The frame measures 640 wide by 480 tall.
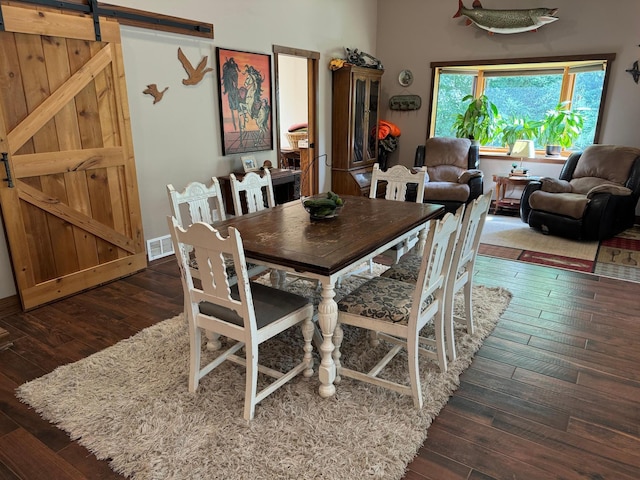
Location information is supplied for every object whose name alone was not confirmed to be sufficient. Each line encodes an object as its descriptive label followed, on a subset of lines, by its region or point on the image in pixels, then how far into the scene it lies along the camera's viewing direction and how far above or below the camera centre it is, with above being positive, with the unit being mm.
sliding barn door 2951 -269
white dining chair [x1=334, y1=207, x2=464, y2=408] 1981 -885
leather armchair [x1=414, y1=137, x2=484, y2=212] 5547 -691
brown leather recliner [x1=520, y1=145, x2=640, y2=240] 4676 -846
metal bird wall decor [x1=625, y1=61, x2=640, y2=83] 5324 +532
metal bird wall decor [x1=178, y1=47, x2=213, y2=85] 4103 +433
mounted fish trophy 5582 +1246
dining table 2002 -608
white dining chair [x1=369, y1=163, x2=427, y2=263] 3490 -512
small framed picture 4781 -495
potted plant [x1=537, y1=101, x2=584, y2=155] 5977 -131
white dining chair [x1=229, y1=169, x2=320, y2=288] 3131 -556
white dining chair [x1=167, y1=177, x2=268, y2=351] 2600 -561
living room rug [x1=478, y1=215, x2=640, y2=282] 4031 -1315
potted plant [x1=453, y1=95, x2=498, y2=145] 6297 -43
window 5852 +411
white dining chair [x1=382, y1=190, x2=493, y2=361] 2312 -878
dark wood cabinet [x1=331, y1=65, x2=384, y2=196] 6051 -123
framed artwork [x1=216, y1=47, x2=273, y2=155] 4559 +172
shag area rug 1777 -1339
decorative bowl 2574 -507
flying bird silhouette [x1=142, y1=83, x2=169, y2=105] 3870 +211
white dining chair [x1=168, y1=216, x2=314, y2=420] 1823 -883
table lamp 5883 -430
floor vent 4125 -1196
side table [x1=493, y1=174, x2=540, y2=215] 5766 -1004
